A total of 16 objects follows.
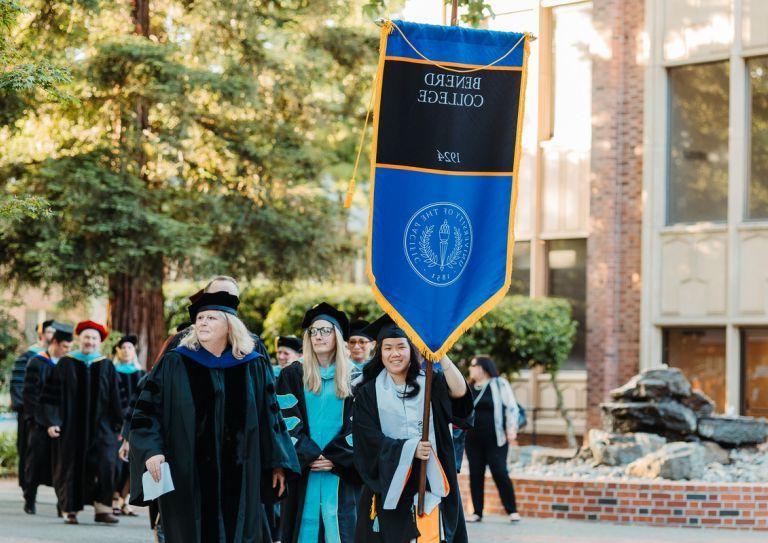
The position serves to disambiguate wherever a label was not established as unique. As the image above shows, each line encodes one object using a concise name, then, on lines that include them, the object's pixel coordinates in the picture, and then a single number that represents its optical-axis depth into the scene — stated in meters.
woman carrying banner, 7.92
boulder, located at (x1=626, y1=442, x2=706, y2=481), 14.92
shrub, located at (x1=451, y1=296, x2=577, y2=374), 21.44
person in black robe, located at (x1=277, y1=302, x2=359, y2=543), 9.16
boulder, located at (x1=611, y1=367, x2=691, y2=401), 16.89
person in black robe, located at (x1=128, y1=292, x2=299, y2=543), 7.79
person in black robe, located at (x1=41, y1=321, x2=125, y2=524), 14.13
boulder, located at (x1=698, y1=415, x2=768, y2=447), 16.69
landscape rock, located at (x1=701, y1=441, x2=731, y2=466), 16.33
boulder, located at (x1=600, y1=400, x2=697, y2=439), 16.66
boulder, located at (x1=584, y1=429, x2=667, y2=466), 16.30
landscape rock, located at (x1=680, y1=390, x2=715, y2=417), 17.08
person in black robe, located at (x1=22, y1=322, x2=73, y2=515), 14.90
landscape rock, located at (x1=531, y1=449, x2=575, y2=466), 18.11
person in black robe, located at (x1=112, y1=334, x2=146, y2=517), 14.75
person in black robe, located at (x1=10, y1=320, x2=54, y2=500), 15.72
